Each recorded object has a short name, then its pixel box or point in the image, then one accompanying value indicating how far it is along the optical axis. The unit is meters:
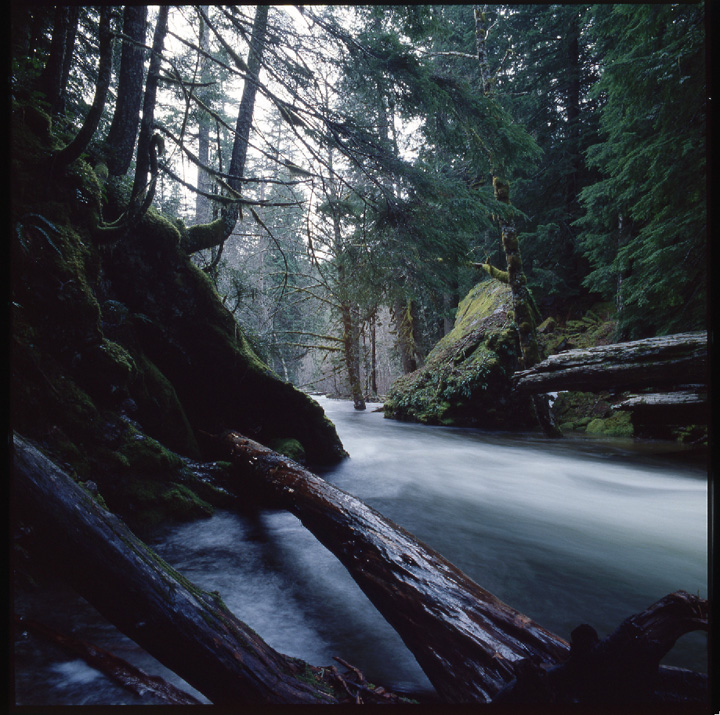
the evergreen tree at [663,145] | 2.54
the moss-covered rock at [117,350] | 2.34
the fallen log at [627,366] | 3.52
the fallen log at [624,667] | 0.92
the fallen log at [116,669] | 1.18
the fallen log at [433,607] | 1.20
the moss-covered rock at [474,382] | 8.02
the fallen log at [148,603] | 1.11
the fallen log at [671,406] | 4.79
